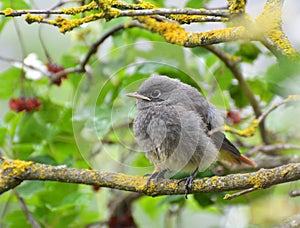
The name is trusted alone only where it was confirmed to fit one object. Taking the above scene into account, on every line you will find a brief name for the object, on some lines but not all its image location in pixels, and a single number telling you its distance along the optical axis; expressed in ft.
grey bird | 18.74
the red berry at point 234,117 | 23.73
